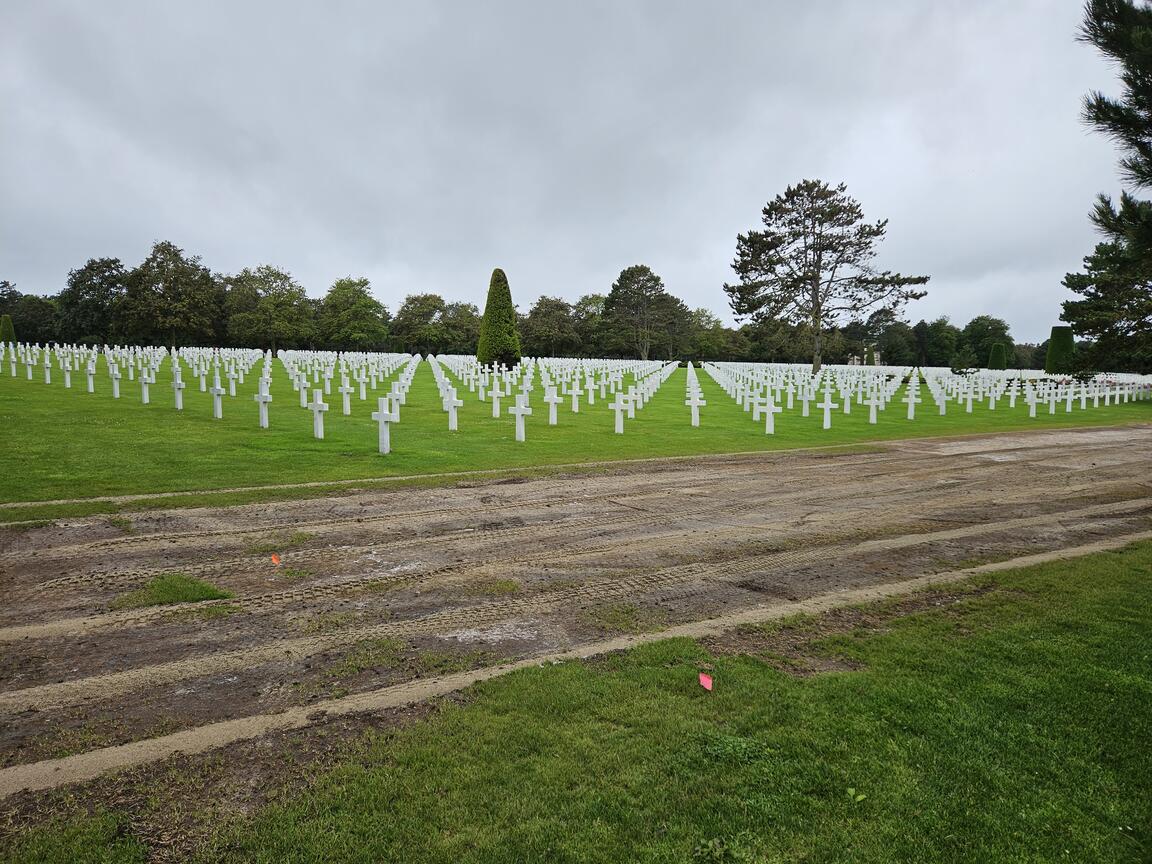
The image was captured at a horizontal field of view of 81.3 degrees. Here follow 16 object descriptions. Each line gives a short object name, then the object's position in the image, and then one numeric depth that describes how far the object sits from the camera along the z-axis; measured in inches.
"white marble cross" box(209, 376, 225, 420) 565.3
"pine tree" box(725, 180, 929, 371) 1833.2
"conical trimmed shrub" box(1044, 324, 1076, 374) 1623.4
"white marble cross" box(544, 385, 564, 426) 641.0
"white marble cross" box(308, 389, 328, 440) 484.1
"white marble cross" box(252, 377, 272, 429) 530.0
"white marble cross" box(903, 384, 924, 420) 831.7
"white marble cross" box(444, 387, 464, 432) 569.0
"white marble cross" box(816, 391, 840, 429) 704.4
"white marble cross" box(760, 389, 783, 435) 634.2
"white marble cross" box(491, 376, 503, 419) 689.5
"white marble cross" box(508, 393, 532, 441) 531.5
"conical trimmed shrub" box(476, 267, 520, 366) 1536.7
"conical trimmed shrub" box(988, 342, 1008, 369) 2116.1
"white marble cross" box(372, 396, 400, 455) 444.5
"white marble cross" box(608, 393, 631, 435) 598.5
